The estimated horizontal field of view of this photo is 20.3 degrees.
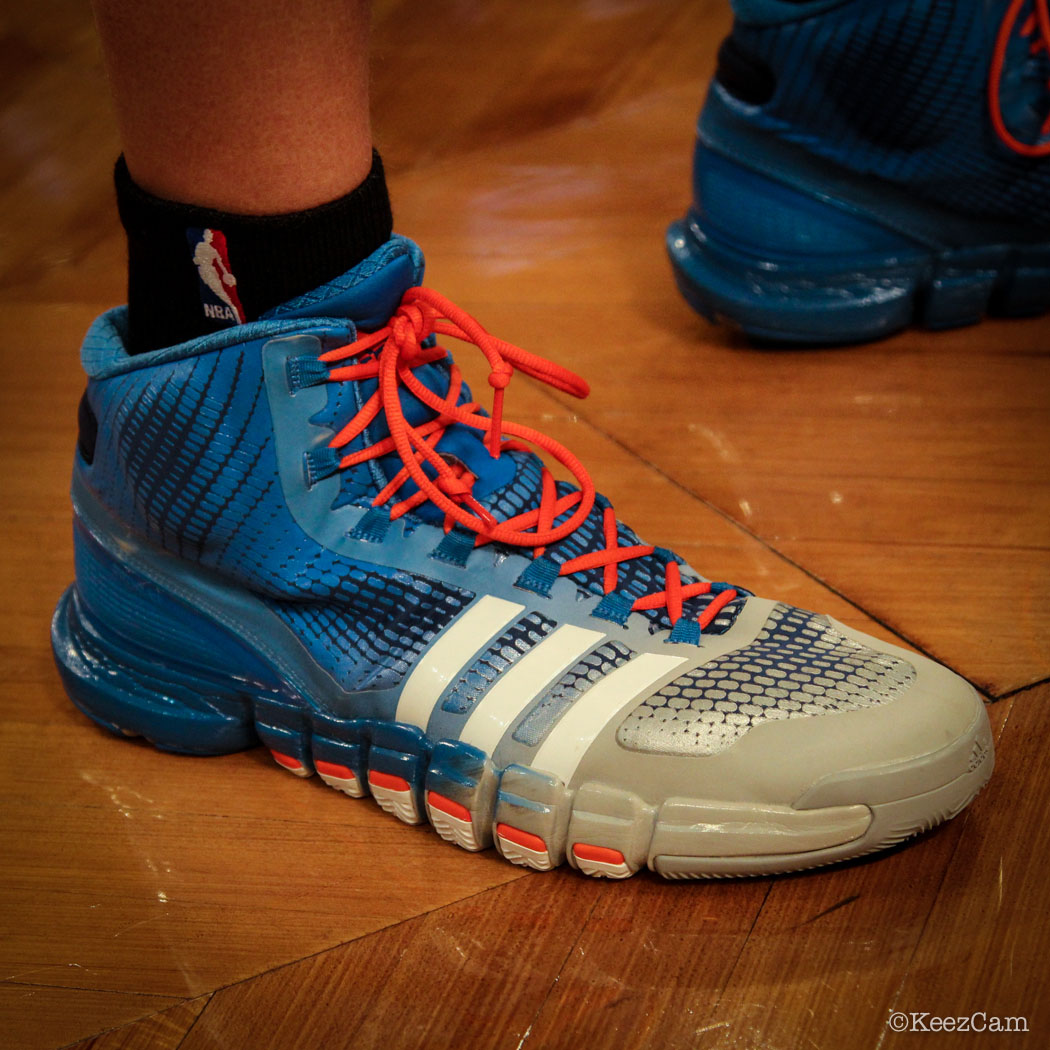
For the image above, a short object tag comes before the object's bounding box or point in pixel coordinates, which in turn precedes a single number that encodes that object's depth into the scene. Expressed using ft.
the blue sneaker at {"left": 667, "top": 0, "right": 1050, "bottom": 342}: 3.57
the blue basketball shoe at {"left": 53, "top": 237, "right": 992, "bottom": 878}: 2.85
